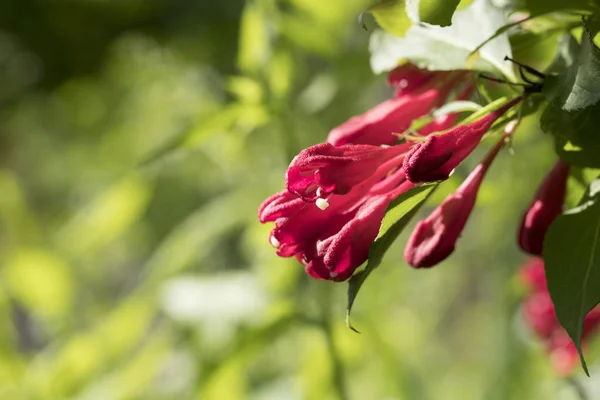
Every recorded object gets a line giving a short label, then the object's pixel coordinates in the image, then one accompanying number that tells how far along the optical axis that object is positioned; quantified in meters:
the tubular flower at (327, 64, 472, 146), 0.45
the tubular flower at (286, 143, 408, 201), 0.43
